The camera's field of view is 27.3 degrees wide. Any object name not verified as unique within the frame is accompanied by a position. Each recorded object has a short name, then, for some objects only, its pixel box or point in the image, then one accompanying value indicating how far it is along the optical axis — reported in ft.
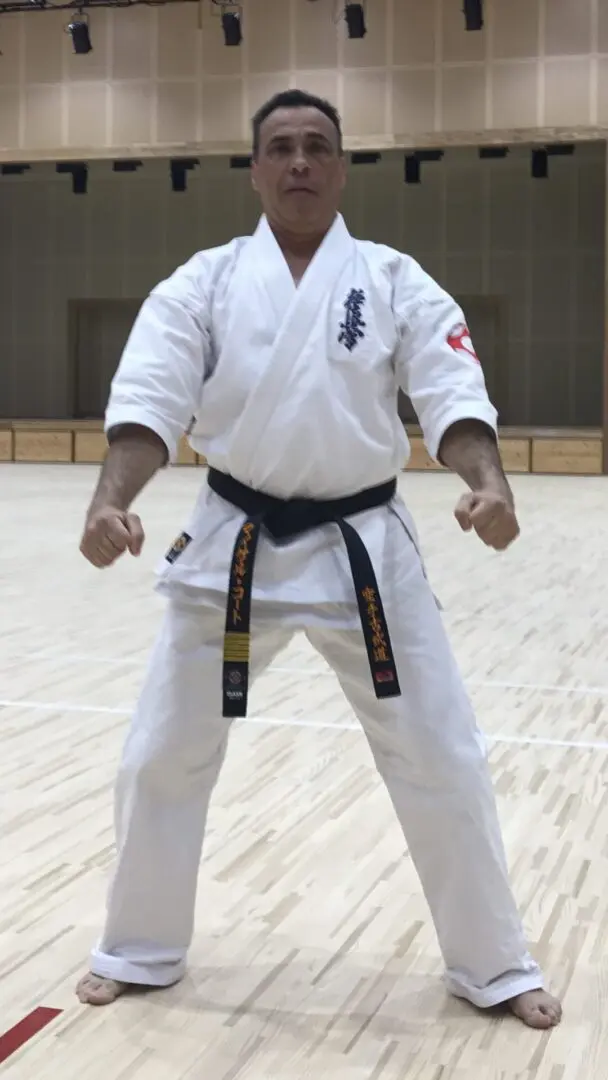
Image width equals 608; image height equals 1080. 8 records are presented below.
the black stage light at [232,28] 49.19
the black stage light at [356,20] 48.16
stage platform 54.34
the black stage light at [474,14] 47.42
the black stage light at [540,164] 56.34
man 6.45
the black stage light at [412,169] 56.80
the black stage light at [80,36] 50.78
